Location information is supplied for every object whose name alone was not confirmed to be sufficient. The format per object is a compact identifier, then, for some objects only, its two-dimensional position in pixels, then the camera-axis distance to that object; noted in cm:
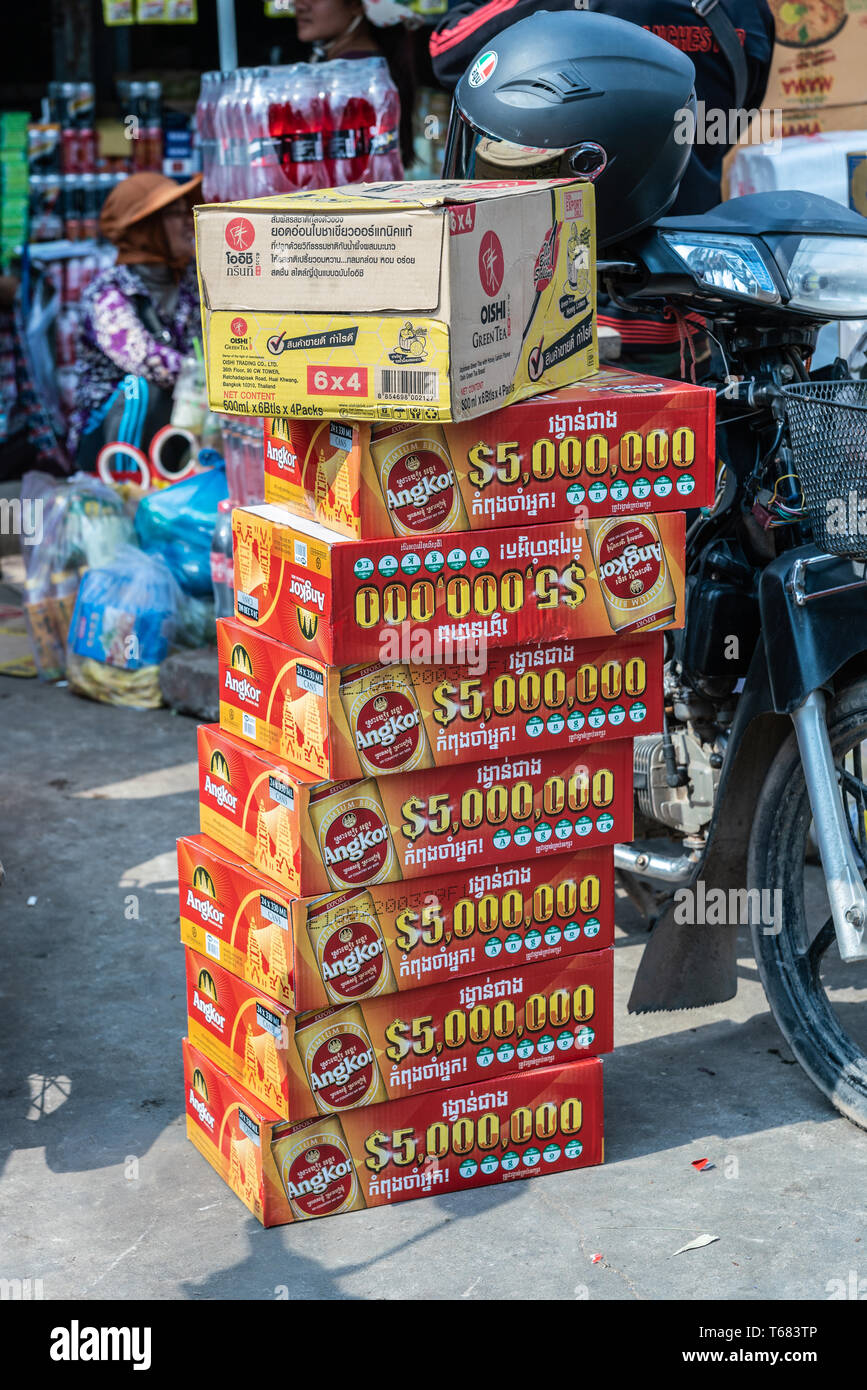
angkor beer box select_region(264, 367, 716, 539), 246
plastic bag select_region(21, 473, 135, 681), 600
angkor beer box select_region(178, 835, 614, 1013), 262
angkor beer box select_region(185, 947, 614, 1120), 267
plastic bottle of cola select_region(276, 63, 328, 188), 518
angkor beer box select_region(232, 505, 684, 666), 247
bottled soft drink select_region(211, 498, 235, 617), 541
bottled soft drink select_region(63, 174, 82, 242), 809
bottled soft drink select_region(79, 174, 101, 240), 809
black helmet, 296
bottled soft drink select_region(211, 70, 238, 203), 537
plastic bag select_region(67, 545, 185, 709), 568
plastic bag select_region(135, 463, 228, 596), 585
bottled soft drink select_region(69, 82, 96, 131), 805
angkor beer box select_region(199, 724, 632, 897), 259
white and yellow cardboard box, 232
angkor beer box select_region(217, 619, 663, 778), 254
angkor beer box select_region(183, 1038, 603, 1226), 270
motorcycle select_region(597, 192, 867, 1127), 271
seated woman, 636
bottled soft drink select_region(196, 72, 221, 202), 548
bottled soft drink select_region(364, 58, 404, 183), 527
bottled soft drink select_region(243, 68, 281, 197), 521
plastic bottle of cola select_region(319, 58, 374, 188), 521
